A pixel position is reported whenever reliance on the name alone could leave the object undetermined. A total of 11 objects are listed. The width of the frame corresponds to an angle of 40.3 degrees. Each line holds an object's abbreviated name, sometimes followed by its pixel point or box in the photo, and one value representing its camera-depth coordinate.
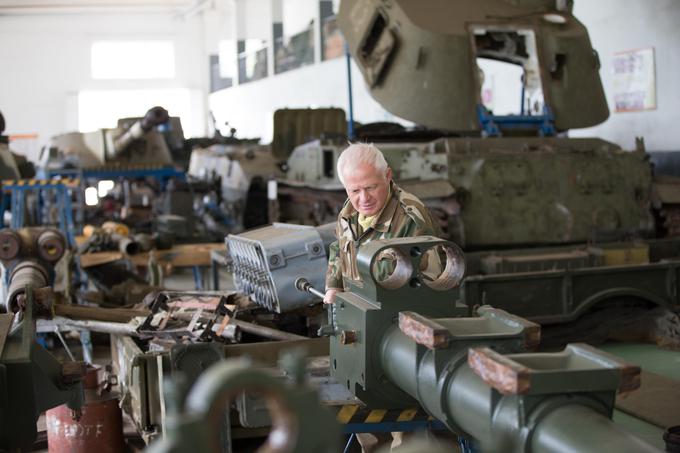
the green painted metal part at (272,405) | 1.17
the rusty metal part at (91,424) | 4.32
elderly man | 3.36
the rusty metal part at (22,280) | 4.64
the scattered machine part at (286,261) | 4.74
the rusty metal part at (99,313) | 5.18
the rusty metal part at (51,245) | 6.09
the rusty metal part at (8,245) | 5.89
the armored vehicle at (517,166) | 6.91
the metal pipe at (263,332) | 4.69
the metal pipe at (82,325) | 4.95
